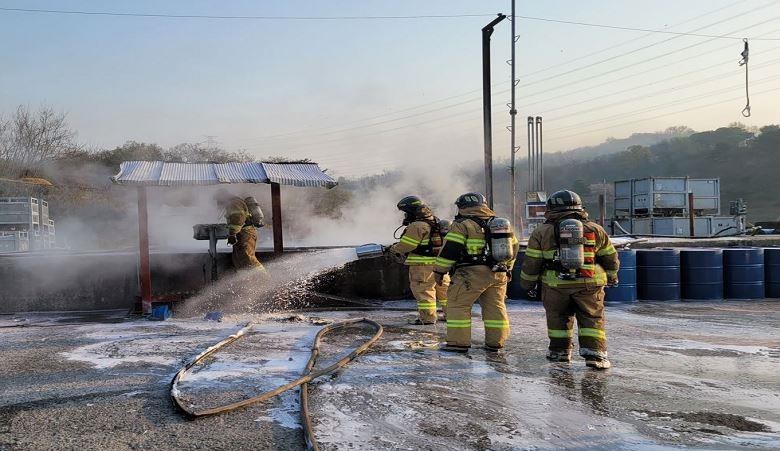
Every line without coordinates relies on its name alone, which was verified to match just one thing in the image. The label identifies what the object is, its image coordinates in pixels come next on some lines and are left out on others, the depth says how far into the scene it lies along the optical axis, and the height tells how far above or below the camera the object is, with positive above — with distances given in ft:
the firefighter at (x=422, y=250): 26.25 -1.63
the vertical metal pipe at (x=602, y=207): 62.11 +0.38
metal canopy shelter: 30.12 +2.21
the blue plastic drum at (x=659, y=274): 34.71 -3.84
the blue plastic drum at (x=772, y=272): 35.96 -3.98
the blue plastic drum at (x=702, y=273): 35.06 -3.90
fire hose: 12.63 -4.40
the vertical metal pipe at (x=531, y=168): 79.15 +5.91
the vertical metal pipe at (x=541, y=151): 79.87 +8.25
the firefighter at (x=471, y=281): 20.68 -2.43
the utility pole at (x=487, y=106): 42.93 +7.87
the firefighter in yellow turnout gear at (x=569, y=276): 18.13 -2.06
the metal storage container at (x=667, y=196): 74.54 +1.77
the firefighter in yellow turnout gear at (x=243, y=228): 31.96 -0.58
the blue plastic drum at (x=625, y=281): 34.35 -4.19
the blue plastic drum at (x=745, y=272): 35.45 -3.91
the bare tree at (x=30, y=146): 99.04 +13.30
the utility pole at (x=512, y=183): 57.98 +2.96
